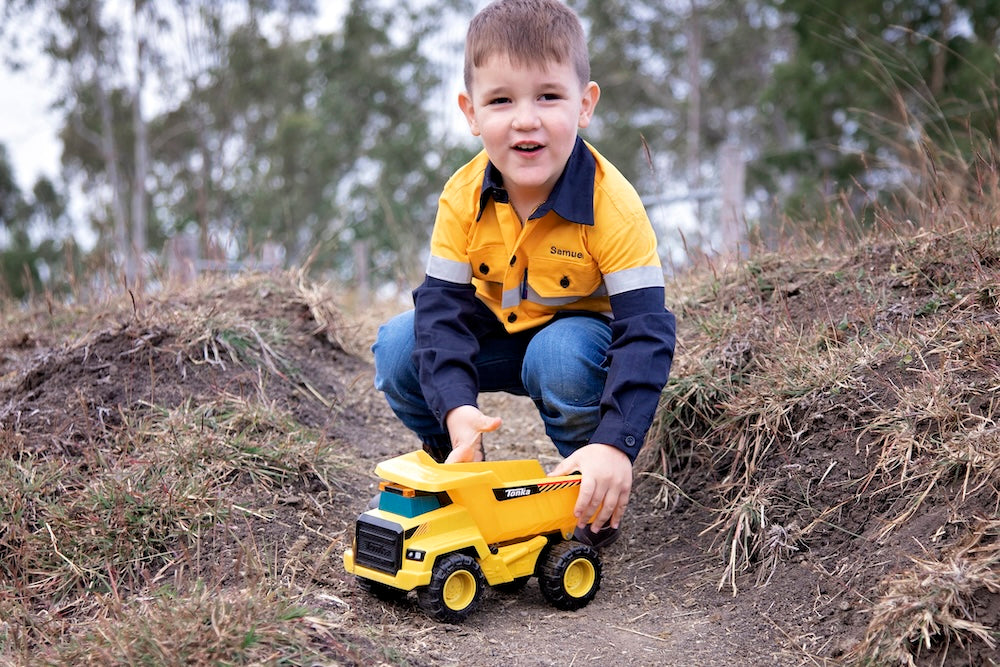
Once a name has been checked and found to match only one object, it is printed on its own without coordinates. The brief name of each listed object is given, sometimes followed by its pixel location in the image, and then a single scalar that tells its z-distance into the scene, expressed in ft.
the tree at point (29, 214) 74.95
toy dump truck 6.48
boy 7.16
